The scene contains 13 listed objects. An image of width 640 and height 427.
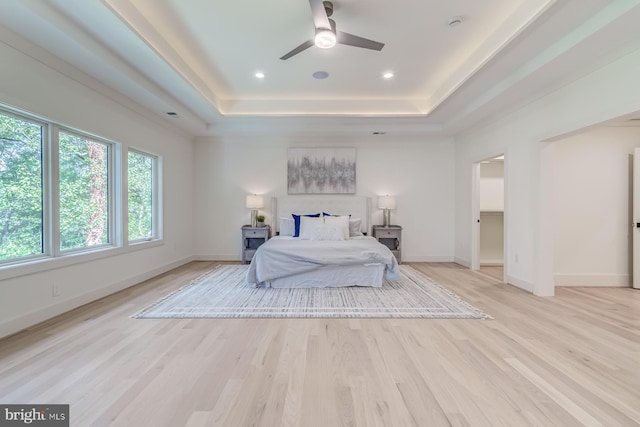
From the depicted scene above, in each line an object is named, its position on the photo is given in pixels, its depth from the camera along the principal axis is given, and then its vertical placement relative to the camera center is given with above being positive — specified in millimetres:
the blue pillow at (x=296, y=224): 5495 -270
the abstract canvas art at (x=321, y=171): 5988 +807
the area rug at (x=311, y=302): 2946 -1058
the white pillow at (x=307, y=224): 5094 -258
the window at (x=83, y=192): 3188 +221
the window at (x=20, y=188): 2568 +206
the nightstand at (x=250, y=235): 5672 -491
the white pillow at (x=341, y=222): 5129 -218
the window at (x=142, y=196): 4309 +219
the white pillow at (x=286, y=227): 5613 -332
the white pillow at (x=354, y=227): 5519 -328
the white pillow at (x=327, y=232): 4926 -383
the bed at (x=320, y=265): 3846 -744
